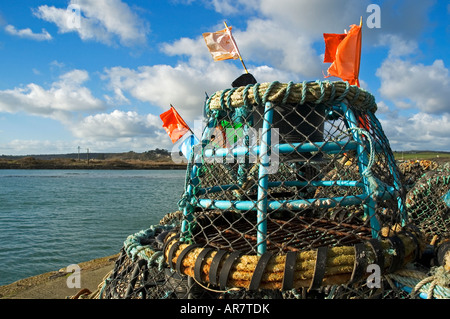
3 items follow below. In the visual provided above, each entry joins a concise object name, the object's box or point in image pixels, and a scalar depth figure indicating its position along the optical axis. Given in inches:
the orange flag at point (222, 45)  141.0
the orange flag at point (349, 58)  187.3
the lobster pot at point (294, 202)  57.7
